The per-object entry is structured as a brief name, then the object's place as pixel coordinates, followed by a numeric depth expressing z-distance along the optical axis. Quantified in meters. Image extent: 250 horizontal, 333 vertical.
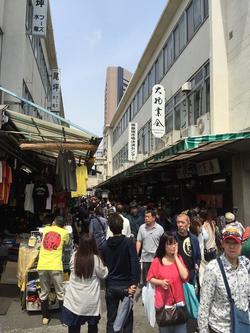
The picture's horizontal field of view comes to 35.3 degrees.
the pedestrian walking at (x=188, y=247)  5.39
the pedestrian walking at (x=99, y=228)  9.56
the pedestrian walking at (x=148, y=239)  7.91
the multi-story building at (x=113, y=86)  88.12
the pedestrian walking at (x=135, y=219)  11.41
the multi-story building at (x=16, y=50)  13.16
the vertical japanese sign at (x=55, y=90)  26.88
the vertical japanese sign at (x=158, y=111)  17.97
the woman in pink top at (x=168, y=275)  4.22
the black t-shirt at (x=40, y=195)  10.38
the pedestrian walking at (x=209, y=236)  8.11
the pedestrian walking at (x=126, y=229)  8.77
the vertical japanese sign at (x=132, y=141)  28.53
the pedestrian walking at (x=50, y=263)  6.79
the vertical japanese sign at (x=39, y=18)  14.98
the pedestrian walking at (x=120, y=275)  4.95
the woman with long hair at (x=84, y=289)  4.75
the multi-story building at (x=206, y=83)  11.84
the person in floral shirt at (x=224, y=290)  3.30
